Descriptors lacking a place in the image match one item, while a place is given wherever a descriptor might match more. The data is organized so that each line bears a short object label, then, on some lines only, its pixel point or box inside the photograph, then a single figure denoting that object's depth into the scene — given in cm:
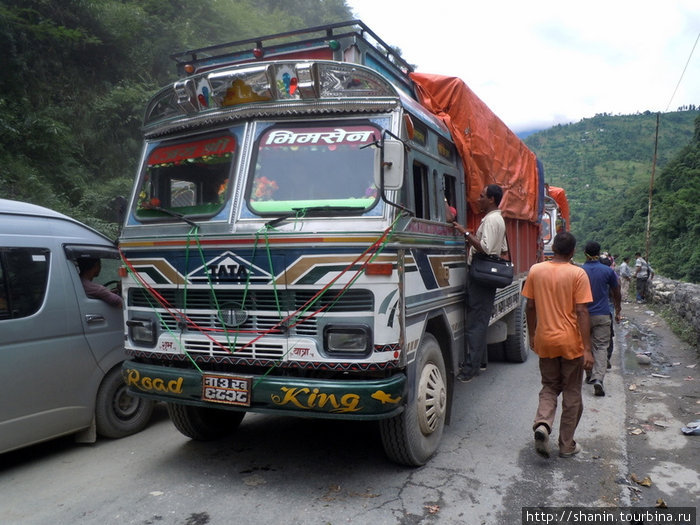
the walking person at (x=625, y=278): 1911
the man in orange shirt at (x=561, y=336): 446
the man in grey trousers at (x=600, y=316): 653
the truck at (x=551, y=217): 1360
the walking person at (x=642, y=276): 1702
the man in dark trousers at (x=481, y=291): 529
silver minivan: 429
